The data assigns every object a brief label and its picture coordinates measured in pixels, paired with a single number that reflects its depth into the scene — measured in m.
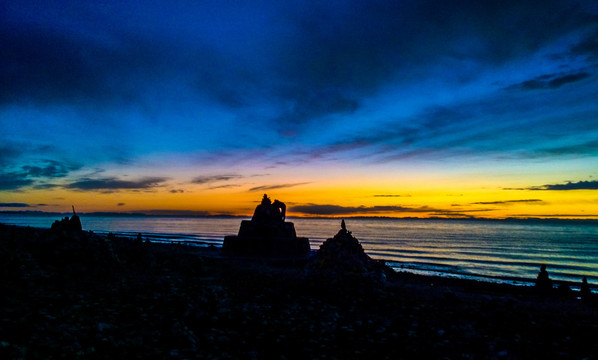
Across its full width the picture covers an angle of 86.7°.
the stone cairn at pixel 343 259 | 15.22
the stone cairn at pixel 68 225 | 18.85
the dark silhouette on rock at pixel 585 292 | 22.88
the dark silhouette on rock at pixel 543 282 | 26.02
